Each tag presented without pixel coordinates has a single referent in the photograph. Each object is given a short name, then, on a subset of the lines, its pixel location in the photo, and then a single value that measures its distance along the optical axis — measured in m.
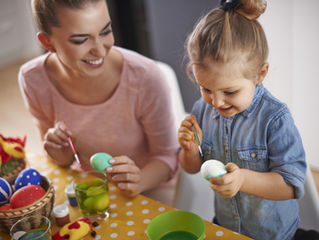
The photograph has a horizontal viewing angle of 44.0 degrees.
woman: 1.39
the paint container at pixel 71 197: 1.17
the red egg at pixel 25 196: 1.04
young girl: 0.97
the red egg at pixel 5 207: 1.06
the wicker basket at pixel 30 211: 1.03
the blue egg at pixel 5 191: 1.08
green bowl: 0.99
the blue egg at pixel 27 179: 1.12
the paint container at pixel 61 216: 1.09
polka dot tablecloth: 1.01
